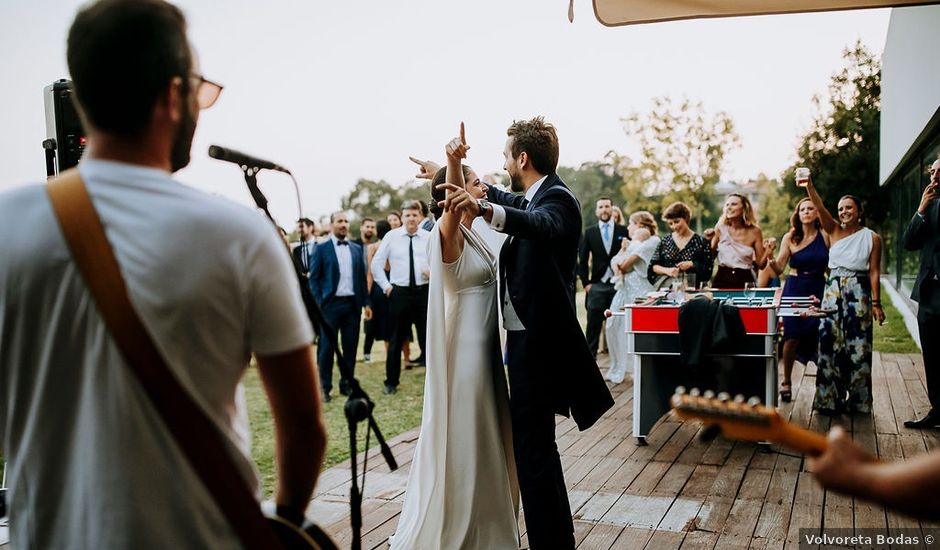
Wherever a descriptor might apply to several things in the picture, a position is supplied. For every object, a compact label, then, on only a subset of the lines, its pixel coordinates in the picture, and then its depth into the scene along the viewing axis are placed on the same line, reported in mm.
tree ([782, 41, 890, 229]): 31531
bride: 3621
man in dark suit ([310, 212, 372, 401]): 8703
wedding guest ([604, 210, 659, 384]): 8906
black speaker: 3893
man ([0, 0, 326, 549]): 1231
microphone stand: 1976
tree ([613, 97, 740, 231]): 40906
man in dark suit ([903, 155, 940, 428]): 5969
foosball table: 5715
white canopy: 3014
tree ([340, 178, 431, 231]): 76688
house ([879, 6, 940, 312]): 9250
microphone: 2334
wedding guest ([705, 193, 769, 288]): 7988
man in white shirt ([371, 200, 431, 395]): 9273
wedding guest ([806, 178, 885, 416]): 6848
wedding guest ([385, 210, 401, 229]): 12039
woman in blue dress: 7495
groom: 3482
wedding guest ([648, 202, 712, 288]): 7969
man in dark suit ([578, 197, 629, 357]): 9586
